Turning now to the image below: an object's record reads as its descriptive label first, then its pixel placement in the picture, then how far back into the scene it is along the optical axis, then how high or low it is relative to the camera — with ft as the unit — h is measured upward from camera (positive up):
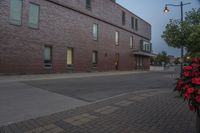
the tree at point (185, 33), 28.68 +6.80
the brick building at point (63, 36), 37.52 +9.67
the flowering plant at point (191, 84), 7.18 -1.01
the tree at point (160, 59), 174.14 +7.67
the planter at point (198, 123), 8.58 -3.52
